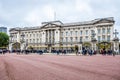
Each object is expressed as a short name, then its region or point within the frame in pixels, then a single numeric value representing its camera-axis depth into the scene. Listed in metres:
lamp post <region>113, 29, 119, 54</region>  31.39
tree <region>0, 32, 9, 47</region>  51.81
